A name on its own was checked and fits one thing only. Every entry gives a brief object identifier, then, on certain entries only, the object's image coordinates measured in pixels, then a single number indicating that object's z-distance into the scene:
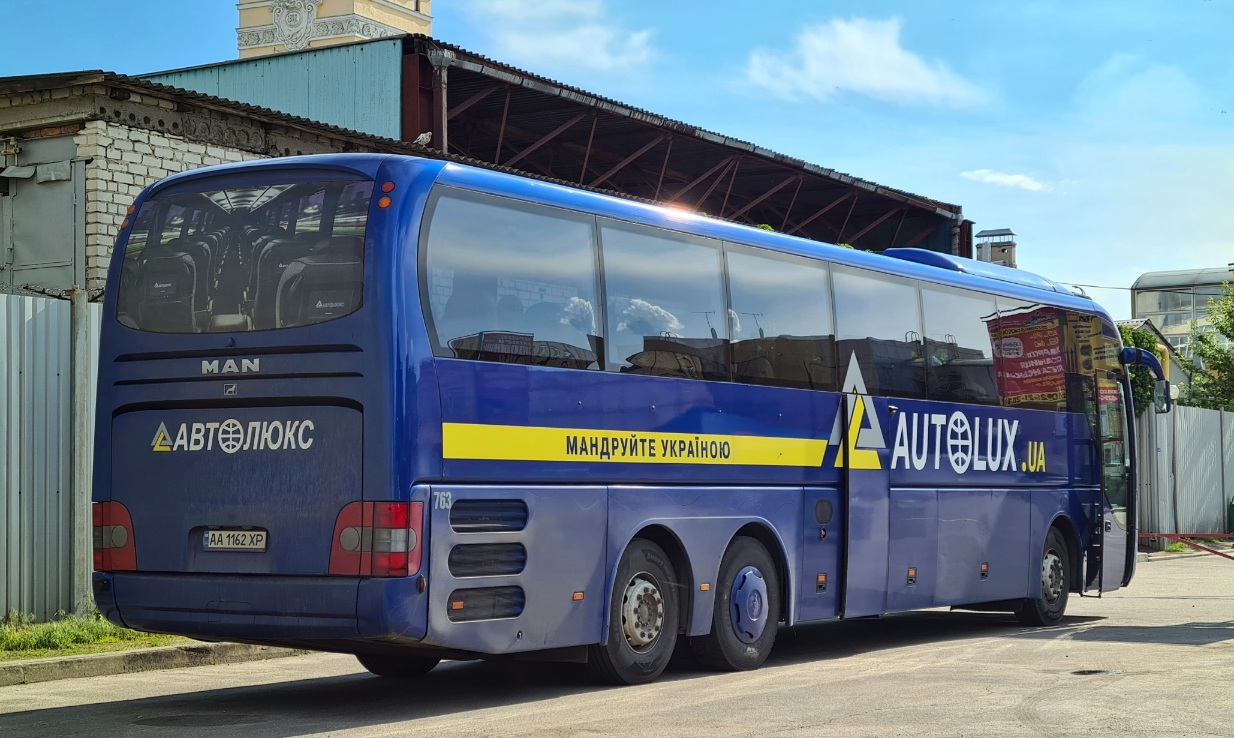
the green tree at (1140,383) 30.79
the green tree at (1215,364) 45.81
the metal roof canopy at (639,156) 24.16
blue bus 8.90
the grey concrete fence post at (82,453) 12.95
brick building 16.45
